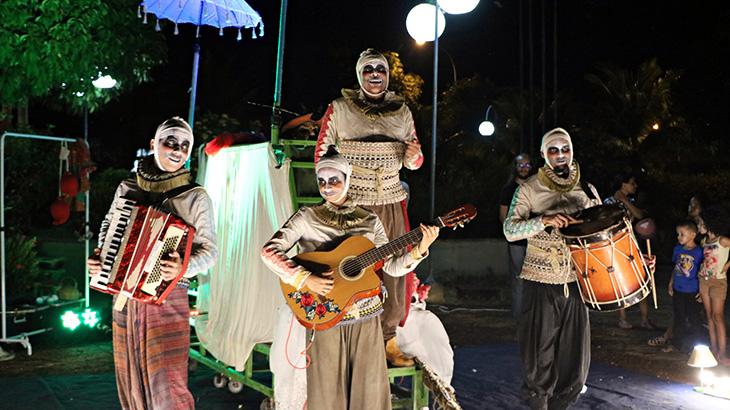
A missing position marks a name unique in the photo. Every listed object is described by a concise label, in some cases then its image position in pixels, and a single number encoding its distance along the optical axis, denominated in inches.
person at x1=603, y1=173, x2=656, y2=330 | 349.7
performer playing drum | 208.8
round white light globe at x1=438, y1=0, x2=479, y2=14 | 359.3
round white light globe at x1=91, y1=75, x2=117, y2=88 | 383.9
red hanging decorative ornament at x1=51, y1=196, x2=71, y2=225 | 343.6
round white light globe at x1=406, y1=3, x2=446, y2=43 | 391.2
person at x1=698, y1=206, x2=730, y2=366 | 294.8
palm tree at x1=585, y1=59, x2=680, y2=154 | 704.4
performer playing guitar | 159.2
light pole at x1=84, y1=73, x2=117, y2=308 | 350.3
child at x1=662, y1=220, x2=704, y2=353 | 308.5
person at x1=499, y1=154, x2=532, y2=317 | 352.5
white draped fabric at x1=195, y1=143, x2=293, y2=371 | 227.6
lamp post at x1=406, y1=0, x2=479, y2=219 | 360.2
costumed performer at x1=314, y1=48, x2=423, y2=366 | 193.5
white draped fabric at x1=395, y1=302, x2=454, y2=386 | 211.8
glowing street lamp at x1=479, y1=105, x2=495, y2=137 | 626.2
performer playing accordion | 163.3
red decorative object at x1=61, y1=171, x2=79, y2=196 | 341.7
